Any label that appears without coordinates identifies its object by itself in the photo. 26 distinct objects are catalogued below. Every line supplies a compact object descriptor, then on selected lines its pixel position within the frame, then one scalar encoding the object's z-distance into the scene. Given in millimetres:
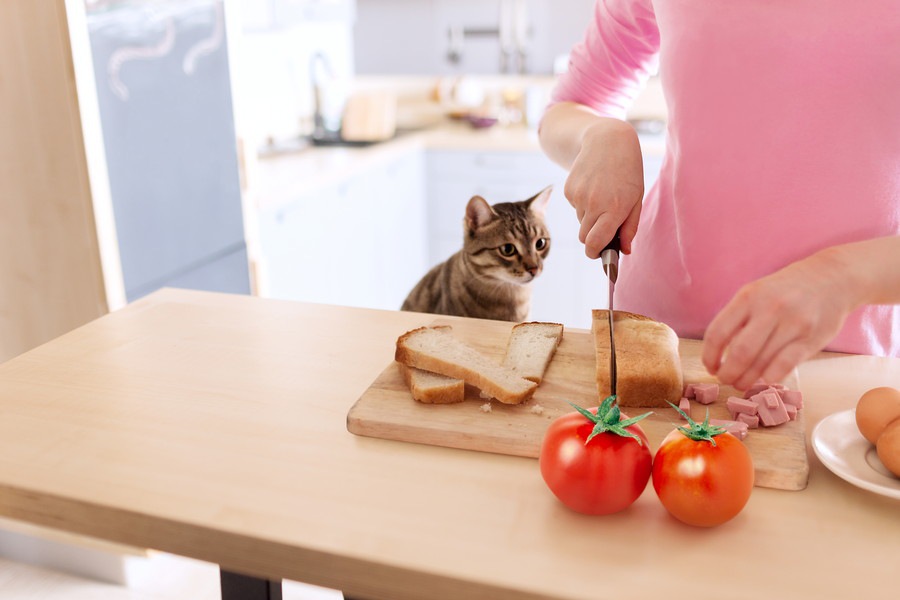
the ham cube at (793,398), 910
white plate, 762
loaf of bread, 921
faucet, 3611
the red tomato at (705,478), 703
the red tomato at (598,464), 720
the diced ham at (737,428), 843
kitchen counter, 2682
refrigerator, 2016
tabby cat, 1364
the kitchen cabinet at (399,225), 2807
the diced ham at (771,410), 875
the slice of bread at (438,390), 932
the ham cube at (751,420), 877
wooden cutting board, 824
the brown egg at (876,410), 797
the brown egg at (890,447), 759
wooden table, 687
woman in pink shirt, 1001
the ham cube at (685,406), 917
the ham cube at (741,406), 886
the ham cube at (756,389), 939
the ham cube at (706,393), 927
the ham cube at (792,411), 894
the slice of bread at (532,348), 1002
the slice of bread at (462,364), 930
